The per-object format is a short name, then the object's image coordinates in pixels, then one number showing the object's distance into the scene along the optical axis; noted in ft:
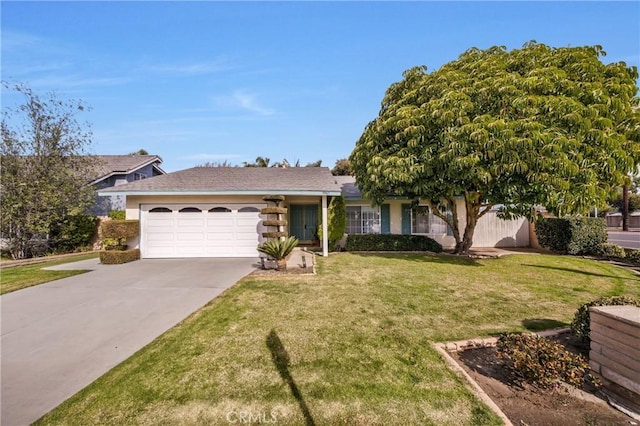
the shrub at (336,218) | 41.29
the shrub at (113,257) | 33.68
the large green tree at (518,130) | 25.91
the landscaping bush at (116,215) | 47.91
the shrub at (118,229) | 34.47
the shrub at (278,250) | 28.78
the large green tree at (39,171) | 41.11
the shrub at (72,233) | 45.34
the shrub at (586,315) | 11.75
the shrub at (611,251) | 35.63
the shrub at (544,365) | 9.93
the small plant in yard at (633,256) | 32.86
